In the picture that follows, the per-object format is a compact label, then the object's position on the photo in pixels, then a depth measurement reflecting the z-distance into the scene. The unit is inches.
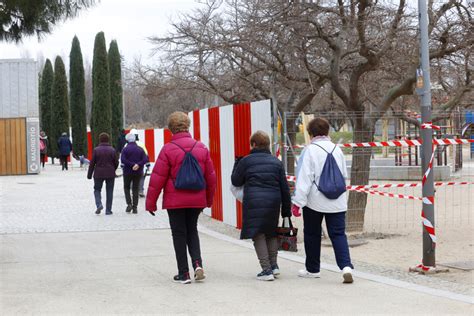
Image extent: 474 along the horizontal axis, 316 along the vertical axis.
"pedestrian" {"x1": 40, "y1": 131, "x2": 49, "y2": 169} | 1321.4
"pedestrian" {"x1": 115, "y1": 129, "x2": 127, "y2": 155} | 978.7
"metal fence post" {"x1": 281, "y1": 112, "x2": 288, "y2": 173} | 484.4
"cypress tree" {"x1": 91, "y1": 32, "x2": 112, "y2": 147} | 1673.2
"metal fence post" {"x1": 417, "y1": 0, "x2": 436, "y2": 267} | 356.8
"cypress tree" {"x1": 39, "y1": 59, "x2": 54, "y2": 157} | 1850.4
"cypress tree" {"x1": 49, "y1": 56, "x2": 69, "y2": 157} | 1731.1
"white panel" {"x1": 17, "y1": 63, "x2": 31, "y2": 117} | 1179.3
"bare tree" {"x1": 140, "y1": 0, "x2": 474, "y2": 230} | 511.8
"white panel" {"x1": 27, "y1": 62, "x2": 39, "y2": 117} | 1181.1
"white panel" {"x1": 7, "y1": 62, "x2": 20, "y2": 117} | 1176.2
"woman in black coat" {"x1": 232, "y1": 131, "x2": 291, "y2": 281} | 313.9
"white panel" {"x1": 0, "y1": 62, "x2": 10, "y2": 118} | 1170.6
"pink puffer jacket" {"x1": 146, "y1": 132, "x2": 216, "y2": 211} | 303.1
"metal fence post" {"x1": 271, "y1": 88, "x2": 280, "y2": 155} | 462.6
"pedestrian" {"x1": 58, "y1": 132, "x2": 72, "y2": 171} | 1307.8
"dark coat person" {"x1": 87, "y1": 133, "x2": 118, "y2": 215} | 599.2
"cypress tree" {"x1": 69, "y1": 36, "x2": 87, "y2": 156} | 1740.9
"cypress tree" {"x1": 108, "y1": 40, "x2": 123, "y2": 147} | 1807.3
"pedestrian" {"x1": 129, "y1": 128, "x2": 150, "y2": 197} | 636.7
